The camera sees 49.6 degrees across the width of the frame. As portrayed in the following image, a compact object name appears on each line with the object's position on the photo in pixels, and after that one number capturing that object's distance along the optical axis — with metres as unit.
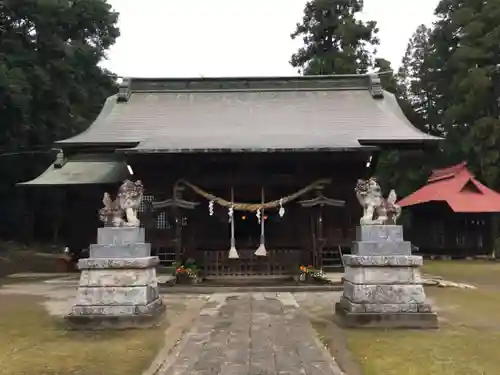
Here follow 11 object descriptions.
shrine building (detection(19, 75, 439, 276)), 14.84
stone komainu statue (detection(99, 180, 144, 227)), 8.94
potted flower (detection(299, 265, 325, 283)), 14.97
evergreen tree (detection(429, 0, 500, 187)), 28.42
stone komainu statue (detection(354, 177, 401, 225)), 8.83
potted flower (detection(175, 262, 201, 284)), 14.91
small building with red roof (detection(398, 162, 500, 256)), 26.75
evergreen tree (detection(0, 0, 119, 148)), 25.22
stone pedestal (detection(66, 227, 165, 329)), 8.49
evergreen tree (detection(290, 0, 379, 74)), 35.03
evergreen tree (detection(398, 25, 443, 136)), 36.12
